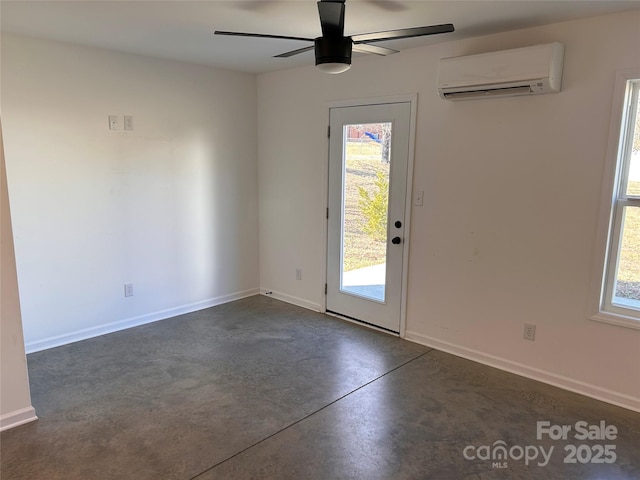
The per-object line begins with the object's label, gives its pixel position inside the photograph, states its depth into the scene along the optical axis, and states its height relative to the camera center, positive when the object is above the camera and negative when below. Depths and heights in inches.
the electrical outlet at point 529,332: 124.3 -42.7
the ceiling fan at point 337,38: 80.5 +26.9
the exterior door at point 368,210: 147.5 -12.0
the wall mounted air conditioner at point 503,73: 107.3 +26.7
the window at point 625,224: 105.5 -10.8
